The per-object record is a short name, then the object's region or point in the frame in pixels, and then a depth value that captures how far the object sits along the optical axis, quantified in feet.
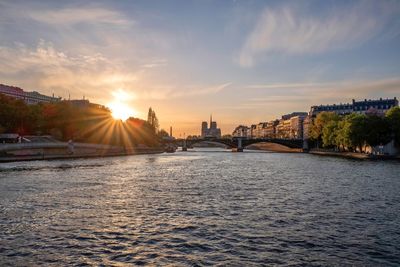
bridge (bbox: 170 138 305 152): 616.63
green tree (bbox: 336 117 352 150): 398.46
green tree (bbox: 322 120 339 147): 469.57
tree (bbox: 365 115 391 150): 380.58
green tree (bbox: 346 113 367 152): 382.42
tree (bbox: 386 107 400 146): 371.76
